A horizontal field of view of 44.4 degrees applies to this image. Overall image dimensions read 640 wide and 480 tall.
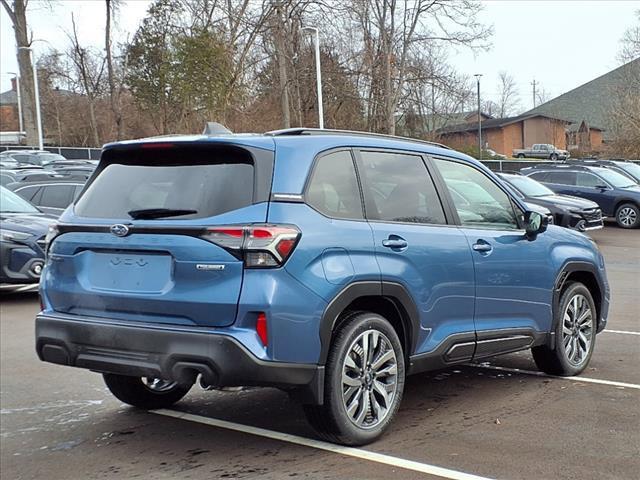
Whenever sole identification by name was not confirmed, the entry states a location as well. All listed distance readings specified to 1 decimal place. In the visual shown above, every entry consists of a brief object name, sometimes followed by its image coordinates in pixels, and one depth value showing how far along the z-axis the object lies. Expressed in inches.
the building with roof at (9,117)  3243.1
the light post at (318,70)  1109.4
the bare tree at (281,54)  1270.9
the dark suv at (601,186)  833.5
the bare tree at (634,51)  1897.1
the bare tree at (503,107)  4018.2
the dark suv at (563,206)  689.6
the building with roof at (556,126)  2598.4
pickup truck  2534.4
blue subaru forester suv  160.2
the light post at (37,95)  1489.9
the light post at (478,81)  2481.8
